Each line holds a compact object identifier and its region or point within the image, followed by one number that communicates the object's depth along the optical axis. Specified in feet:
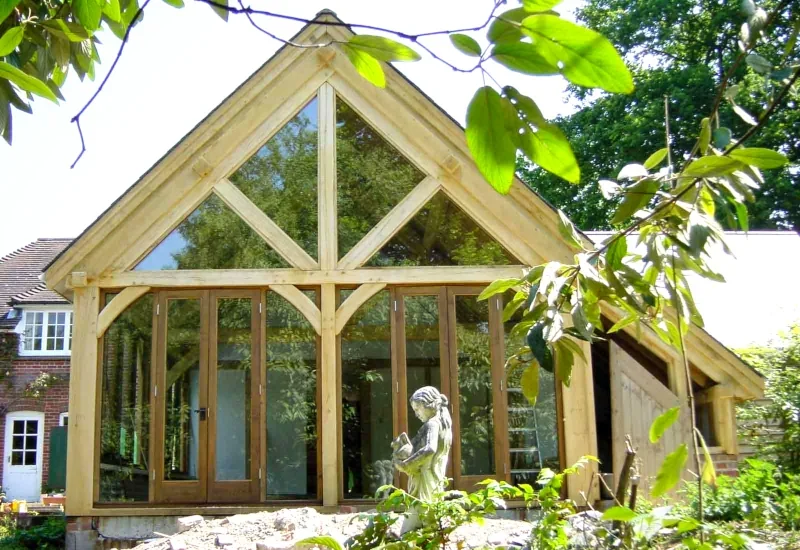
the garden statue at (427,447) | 24.93
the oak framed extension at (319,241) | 34.63
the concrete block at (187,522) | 29.66
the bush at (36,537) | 42.06
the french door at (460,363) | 34.63
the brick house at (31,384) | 76.59
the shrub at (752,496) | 21.99
